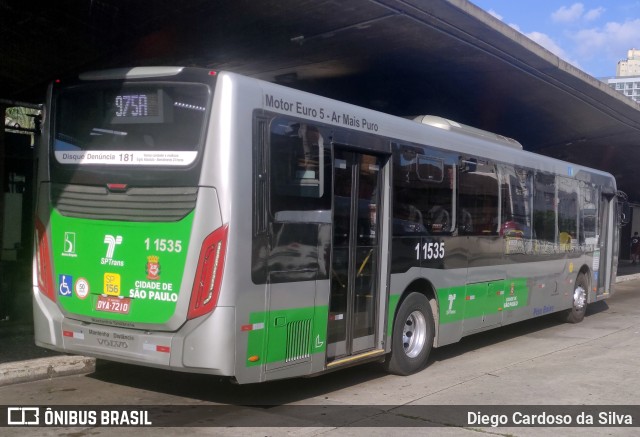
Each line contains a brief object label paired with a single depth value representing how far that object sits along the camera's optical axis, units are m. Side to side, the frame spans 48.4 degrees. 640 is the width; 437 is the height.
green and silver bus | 6.50
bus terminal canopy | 9.79
